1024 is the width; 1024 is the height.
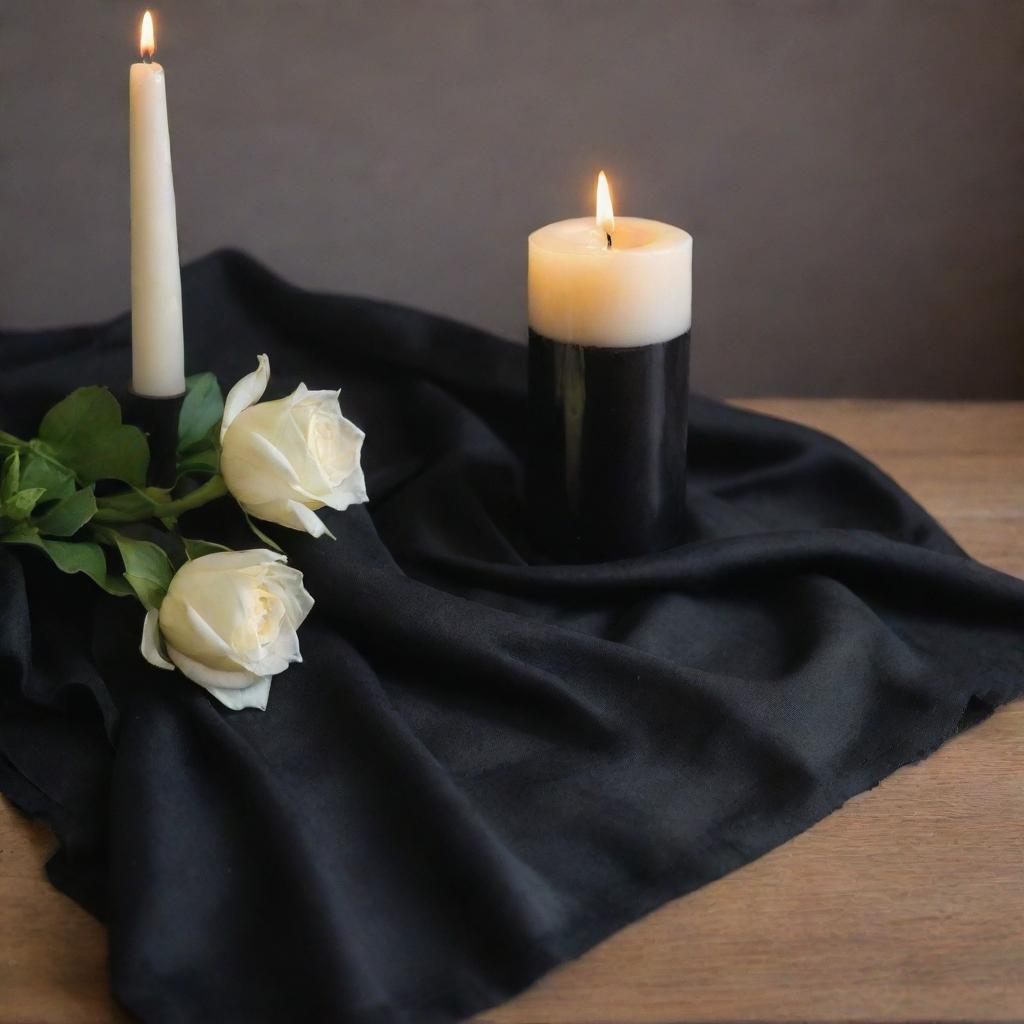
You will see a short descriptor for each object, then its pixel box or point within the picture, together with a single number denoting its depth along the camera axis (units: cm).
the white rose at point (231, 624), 65
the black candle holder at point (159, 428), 77
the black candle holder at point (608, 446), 81
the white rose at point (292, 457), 71
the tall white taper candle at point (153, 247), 71
